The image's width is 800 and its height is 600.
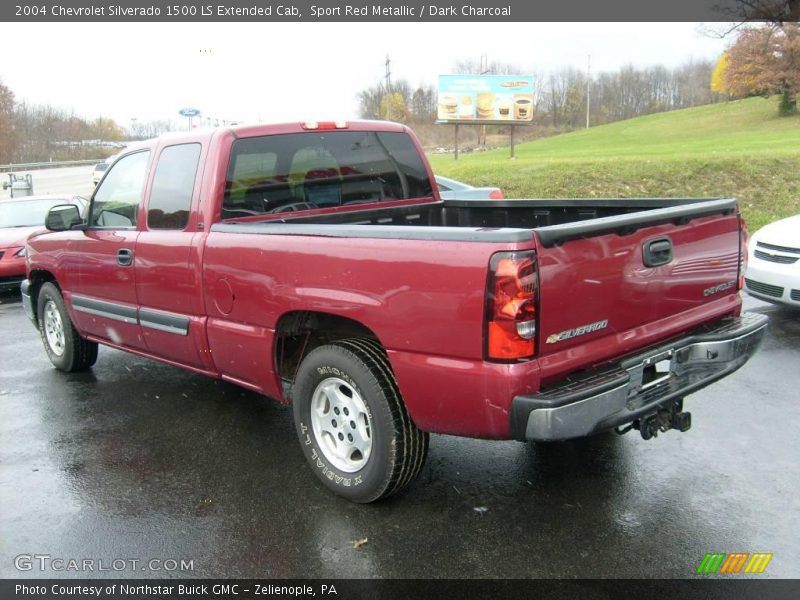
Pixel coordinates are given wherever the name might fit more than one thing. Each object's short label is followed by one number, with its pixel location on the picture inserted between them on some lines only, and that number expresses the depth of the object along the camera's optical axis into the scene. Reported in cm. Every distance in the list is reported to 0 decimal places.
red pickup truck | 281
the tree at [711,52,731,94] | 5821
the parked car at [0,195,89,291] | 1019
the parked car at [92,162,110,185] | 3009
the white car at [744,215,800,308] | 653
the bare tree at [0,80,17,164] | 4931
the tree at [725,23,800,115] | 4934
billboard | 3328
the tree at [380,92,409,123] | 6878
